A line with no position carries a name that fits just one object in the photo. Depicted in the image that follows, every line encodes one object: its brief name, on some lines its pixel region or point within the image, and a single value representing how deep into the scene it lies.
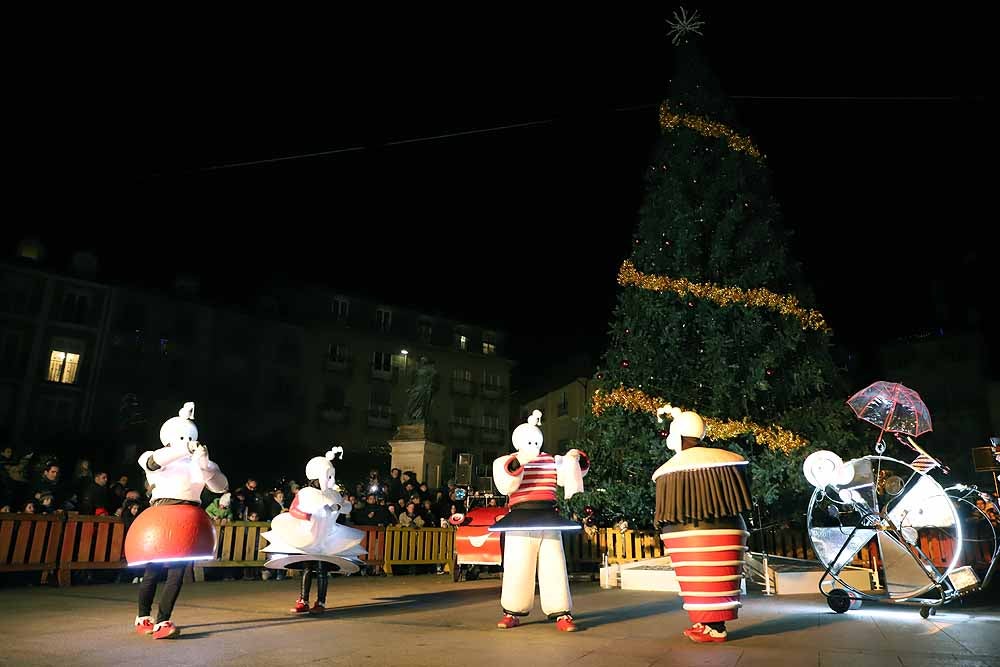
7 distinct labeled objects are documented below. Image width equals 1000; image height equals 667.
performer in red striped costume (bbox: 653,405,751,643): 5.66
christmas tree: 11.22
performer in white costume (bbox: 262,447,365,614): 7.46
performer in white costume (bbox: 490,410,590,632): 6.57
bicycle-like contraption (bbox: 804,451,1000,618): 6.91
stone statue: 23.41
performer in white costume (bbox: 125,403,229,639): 5.96
